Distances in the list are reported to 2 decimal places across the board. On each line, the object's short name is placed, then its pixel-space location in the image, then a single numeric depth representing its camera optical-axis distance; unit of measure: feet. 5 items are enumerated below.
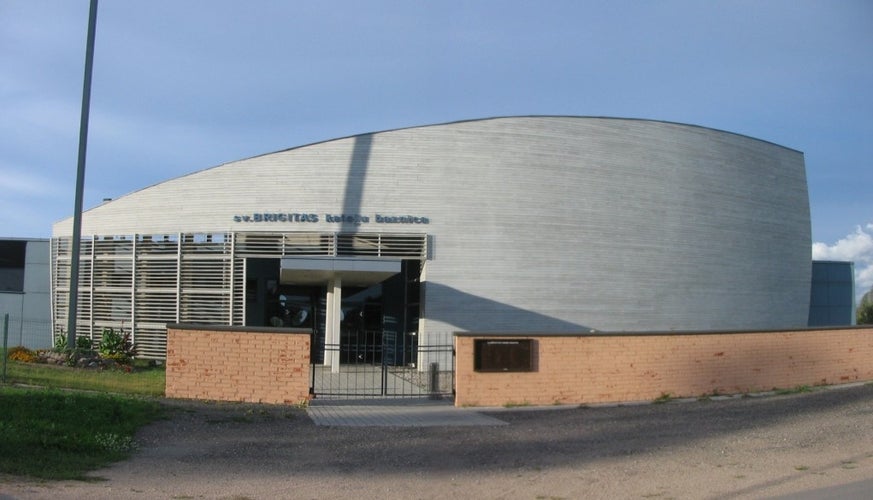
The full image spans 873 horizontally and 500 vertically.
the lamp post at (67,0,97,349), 76.54
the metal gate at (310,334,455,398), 61.46
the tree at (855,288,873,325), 168.38
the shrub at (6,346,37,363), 72.48
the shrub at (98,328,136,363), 84.89
